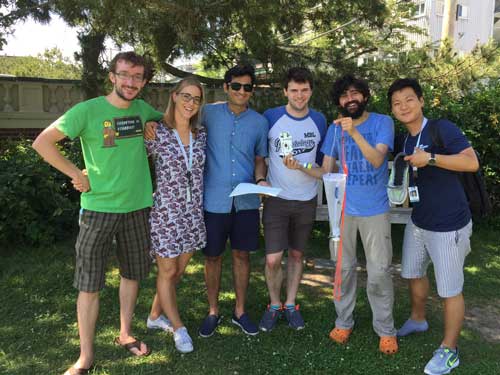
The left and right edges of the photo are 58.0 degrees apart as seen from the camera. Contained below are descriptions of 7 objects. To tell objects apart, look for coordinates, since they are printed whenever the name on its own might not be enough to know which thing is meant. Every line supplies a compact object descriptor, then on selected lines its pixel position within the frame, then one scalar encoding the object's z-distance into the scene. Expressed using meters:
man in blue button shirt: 3.24
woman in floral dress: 3.03
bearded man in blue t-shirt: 2.99
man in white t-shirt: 3.25
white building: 20.91
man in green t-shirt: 2.75
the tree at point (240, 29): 4.13
